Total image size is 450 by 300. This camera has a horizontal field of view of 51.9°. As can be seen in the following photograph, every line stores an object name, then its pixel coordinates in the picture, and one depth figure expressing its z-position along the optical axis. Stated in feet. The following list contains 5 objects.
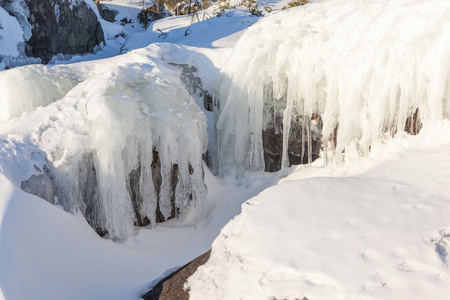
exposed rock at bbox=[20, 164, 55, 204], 15.75
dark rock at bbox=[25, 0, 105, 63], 40.52
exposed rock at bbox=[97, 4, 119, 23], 73.61
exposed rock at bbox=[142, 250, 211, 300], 10.80
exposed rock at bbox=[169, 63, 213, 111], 24.04
